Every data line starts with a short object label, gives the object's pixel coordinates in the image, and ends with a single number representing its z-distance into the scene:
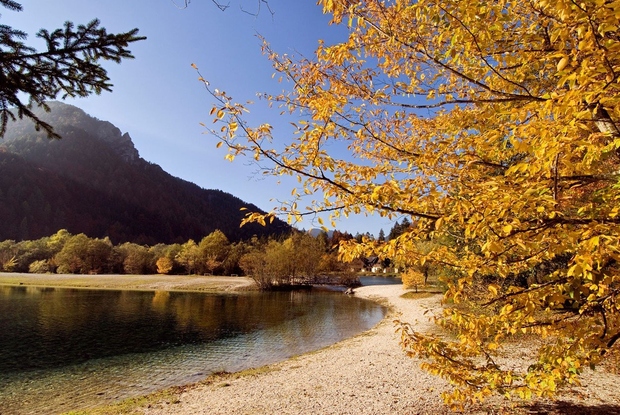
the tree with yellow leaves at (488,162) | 2.16
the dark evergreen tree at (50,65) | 4.57
